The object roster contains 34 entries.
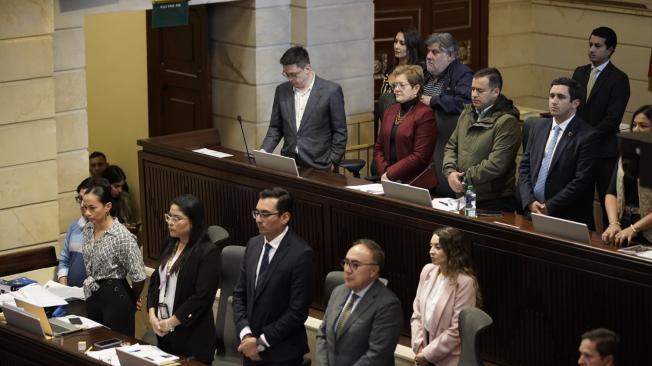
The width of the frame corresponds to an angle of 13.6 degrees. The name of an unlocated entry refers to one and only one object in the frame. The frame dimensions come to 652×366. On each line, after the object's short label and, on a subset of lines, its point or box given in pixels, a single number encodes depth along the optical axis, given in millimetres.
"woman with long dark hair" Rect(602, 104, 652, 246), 13644
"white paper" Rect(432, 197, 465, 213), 15124
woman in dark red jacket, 16542
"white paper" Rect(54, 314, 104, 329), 14689
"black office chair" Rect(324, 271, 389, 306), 14326
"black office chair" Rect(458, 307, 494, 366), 12979
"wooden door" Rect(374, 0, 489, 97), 23042
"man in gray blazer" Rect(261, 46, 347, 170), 17523
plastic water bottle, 14840
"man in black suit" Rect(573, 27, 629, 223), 17584
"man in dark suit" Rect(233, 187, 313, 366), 14150
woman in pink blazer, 13499
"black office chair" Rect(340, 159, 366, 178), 18121
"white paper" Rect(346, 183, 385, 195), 15961
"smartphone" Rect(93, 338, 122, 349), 13992
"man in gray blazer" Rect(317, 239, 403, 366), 13269
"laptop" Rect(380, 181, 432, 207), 15223
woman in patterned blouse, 15070
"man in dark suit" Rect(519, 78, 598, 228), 14848
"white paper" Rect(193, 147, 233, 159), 18125
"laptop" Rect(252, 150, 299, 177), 16879
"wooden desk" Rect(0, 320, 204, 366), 13905
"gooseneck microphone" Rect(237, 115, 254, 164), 17676
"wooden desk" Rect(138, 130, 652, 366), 13472
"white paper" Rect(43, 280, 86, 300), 15622
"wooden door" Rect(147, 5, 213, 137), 21754
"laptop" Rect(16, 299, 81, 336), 14411
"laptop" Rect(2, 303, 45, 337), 14372
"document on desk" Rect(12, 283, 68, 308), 14993
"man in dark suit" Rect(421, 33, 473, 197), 16879
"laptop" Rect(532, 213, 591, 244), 13721
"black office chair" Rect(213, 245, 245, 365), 15407
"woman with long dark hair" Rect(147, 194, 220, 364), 14549
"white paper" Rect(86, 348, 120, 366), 13624
